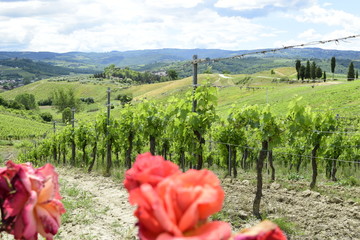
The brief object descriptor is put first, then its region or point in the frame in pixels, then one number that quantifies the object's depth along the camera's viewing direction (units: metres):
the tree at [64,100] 115.38
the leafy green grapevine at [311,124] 9.23
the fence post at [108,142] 14.21
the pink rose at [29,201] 1.10
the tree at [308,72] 82.79
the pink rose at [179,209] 0.81
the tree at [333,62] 86.12
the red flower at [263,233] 0.88
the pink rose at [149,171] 0.93
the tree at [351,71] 82.07
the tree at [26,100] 113.19
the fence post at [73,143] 20.46
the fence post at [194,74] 9.35
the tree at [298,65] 90.41
